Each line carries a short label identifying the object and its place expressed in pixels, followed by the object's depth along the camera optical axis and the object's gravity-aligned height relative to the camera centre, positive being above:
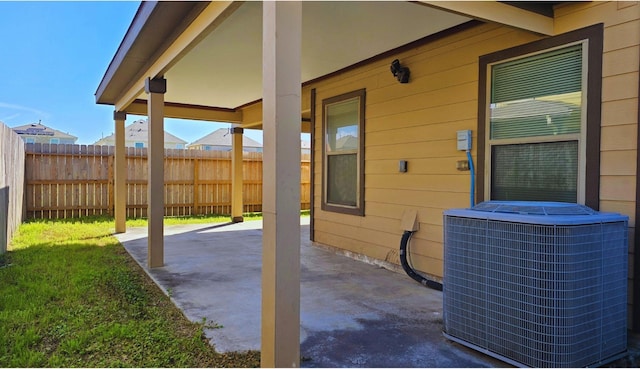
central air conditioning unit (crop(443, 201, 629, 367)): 2.19 -0.63
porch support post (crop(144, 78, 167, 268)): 4.95 +0.06
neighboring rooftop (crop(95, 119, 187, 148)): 31.33 +2.89
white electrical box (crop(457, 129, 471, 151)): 3.79 +0.32
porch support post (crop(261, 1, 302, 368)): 2.13 -0.04
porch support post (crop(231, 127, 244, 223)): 9.99 -0.05
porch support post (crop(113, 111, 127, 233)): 7.68 -0.01
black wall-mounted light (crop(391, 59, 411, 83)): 4.52 +1.14
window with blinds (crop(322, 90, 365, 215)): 5.39 +0.30
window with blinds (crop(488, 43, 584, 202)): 3.04 +0.39
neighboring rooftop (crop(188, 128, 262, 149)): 31.00 +2.57
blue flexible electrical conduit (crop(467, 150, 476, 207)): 3.75 -0.09
